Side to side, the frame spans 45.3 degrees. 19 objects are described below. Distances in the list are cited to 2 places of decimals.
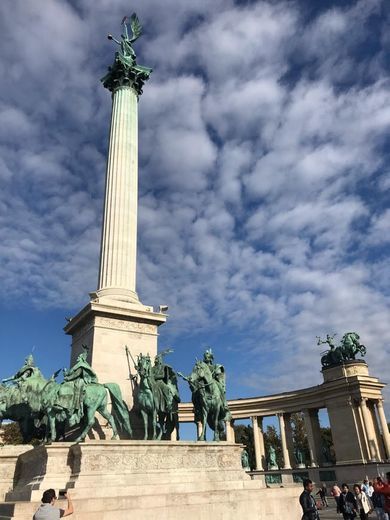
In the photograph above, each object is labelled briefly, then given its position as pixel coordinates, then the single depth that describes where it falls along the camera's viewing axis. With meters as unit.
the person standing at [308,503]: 9.95
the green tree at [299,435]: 77.81
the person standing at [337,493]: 19.72
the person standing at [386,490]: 11.36
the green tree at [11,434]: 56.49
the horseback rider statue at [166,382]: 20.47
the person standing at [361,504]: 17.58
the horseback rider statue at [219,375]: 21.95
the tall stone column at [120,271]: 22.00
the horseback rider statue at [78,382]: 18.28
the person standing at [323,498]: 30.58
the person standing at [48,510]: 7.85
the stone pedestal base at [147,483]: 14.05
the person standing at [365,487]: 22.10
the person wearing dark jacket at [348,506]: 16.61
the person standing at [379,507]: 14.51
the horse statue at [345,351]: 53.06
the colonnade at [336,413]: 48.12
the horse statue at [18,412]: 20.41
